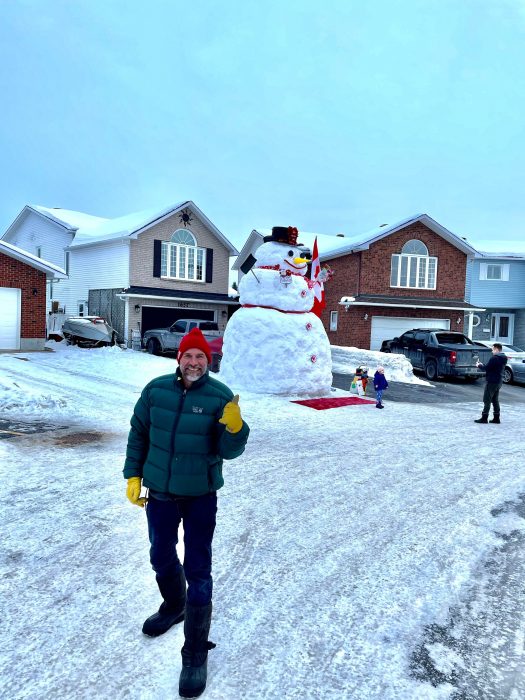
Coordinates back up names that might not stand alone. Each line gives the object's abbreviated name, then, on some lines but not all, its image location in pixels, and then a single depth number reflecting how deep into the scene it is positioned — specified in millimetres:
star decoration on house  24656
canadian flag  13094
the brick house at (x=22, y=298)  18891
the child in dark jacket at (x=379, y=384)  11516
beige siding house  23453
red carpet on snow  11211
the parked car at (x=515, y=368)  17594
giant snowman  12086
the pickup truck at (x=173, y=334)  20533
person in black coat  10125
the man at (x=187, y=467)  2785
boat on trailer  21375
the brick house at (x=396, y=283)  24203
